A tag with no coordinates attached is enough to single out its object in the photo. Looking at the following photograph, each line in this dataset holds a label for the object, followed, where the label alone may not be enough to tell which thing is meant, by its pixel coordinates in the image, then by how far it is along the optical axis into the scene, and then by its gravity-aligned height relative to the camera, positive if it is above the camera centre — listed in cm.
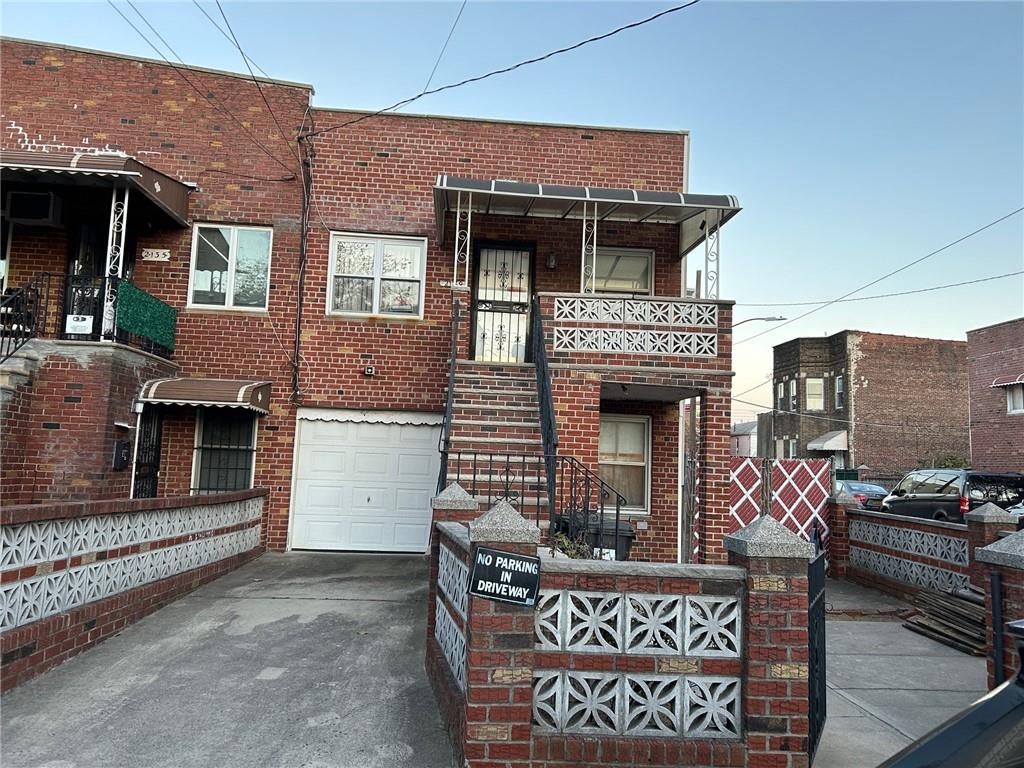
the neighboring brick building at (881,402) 3247 +236
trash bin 768 -117
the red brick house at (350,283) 970 +240
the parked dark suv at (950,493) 1405 -91
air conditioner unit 966 +298
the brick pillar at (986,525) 716 -76
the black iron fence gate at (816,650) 380 -122
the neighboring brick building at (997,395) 2266 +208
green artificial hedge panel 935 +154
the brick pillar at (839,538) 1057 -145
